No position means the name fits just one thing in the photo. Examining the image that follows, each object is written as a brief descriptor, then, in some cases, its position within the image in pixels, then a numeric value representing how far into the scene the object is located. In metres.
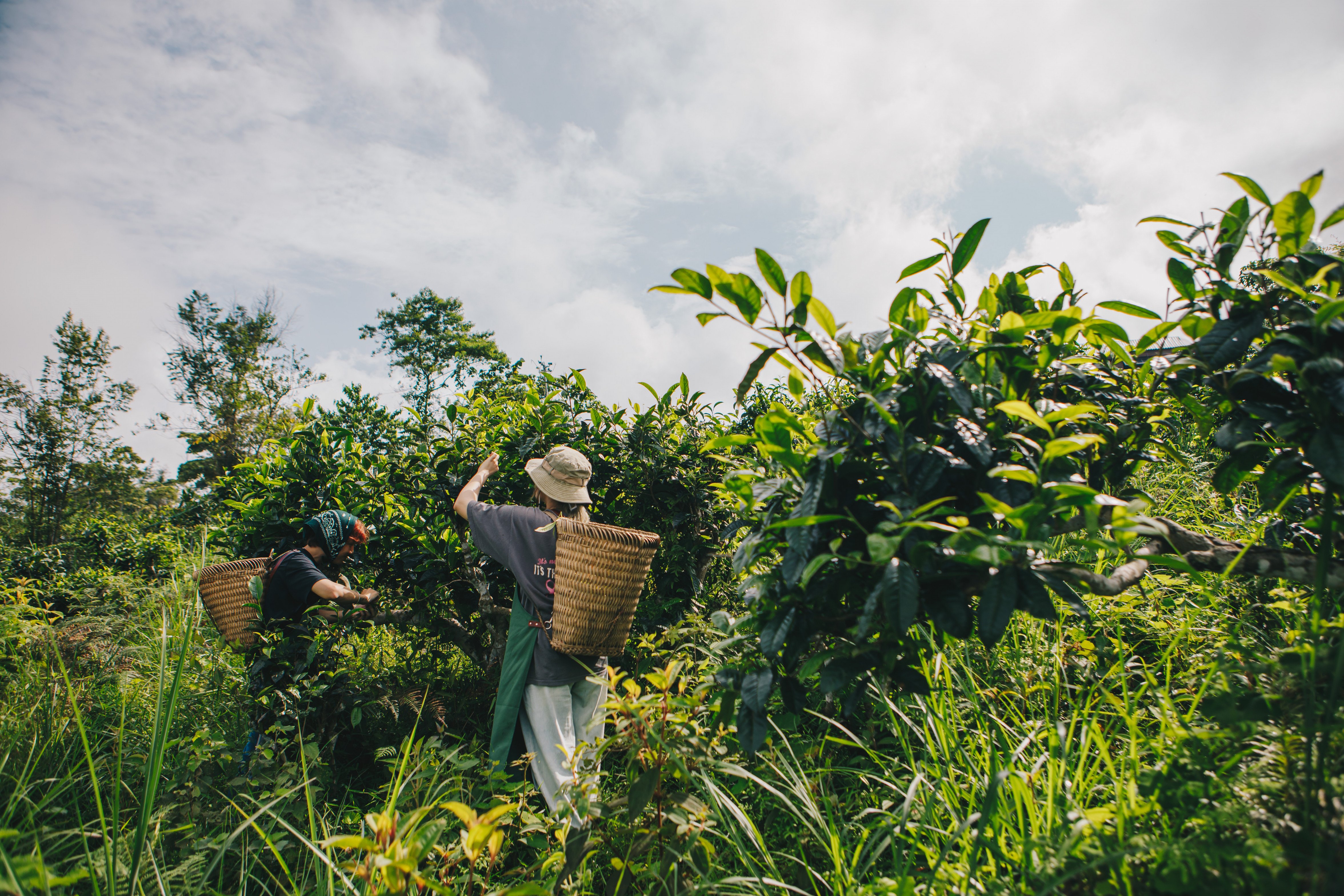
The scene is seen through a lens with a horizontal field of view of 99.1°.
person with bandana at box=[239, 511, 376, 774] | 2.48
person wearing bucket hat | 2.40
